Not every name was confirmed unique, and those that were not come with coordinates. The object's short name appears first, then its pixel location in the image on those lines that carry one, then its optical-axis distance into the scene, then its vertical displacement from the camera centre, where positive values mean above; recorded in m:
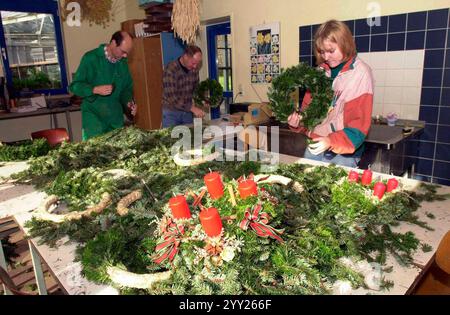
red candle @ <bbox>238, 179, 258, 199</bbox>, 1.41 -0.45
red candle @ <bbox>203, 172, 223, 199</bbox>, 1.48 -0.46
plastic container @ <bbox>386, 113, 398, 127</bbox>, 3.83 -0.53
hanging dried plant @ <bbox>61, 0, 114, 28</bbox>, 6.46 +1.29
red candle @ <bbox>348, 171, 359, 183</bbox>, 1.84 -0.55
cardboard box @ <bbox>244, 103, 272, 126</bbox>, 4.07 -0.47
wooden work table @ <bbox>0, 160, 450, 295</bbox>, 1.25 -0.72
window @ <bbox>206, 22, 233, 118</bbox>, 5.96 +0.33
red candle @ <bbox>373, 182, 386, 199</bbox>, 1.67 -0.56
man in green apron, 3.70 -0.07
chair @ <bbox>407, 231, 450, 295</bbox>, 1.83 -1.13
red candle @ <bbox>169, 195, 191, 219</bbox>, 1.36 -0.50
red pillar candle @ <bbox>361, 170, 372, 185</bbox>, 1.80 -0.54
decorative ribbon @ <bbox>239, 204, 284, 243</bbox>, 1.27 -0.54
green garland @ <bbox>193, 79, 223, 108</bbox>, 4.05 -0.19
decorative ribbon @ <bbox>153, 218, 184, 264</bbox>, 1.25 -0.59
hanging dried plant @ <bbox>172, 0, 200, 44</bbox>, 3.95 +0.67
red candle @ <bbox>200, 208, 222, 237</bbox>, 1.21 -0.50
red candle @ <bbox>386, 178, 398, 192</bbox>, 1.74 -0.56
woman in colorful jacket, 2.19 -0.13
